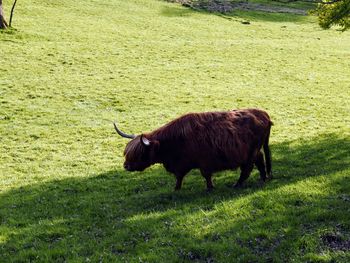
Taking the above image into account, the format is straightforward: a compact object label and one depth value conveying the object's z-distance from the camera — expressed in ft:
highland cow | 40.01
